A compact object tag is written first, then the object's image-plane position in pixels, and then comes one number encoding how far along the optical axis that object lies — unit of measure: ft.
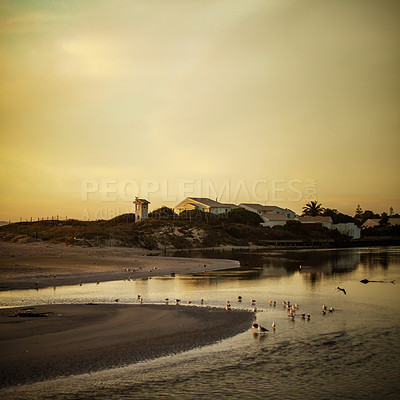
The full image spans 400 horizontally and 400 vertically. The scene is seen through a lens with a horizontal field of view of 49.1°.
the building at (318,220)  427.58
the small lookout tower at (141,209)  335.47
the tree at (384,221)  527.40
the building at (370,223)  521.53
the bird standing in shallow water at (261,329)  57.82
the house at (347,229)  428.97
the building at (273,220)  383.61
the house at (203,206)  391.45
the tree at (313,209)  484.74
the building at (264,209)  408.73
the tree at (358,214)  629.06
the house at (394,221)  525.10
